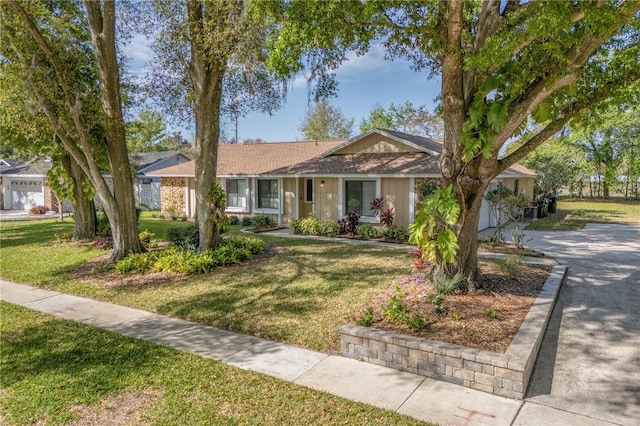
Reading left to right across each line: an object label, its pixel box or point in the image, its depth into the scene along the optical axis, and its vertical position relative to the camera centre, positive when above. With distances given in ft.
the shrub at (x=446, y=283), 21.72 -4.74
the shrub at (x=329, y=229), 49.32 -3.96
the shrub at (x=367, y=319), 17.89 -5.51
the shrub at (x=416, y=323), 17.44 -5.47
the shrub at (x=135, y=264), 31.62 -5.30
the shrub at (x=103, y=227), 48.67 -3.66
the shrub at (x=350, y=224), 48.80 -3.32
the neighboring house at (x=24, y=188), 92.12 +2.21
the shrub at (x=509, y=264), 26.48 -4.67
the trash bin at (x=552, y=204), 70.78 -1.43
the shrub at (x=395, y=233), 44.57 -4.12
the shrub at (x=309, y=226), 50.57 -3.67
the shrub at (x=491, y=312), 18.72 -5.47
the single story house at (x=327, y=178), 47.47 +2.49
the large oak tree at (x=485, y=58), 17.26 +6.38
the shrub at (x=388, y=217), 46.73 -2.39
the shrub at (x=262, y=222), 57.77 -3.67
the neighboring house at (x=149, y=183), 94.79 +3.28
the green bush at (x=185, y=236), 37.17 -3.75
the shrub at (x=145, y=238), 42.34 -4.33
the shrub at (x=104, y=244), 41.45 -4.86
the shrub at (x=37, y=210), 85.35 -2.70
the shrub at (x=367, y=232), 46.75 -4.11
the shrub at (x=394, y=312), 18.24 -5.28
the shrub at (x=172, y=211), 70.28 -2.46
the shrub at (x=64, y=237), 46.52 -4.68
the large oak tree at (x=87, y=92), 32.12 +8.77
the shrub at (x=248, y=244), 37.09 -4.39
